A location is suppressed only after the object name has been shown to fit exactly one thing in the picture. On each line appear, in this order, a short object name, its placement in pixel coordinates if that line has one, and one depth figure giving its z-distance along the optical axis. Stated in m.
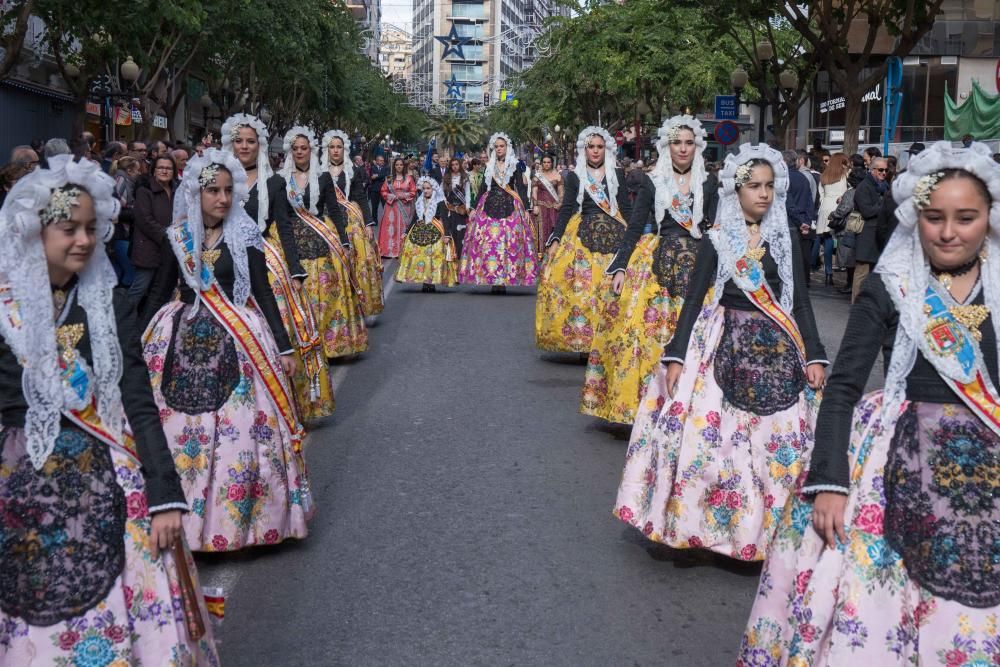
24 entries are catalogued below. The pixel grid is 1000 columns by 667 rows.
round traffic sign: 25.21
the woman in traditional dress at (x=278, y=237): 8.39
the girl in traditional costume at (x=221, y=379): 5.86
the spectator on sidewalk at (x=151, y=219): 12.23
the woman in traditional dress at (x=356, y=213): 13.24
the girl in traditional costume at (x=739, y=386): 5.70
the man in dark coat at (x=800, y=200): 16.14
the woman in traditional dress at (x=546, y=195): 18.47
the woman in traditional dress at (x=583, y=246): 11.07
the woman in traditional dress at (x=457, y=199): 19.83
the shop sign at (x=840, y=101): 37.35
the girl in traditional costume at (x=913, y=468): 3.39
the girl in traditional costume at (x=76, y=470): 3.38
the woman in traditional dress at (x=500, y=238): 17.66
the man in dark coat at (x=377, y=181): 25.30
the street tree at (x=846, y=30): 17.73
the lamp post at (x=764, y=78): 24.47
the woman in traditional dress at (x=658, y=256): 7.92
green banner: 23.64
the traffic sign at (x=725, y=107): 26.16
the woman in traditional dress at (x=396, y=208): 22.62
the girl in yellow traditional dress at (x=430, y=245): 18.50
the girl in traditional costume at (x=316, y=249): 10.85
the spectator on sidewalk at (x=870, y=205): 14.28
